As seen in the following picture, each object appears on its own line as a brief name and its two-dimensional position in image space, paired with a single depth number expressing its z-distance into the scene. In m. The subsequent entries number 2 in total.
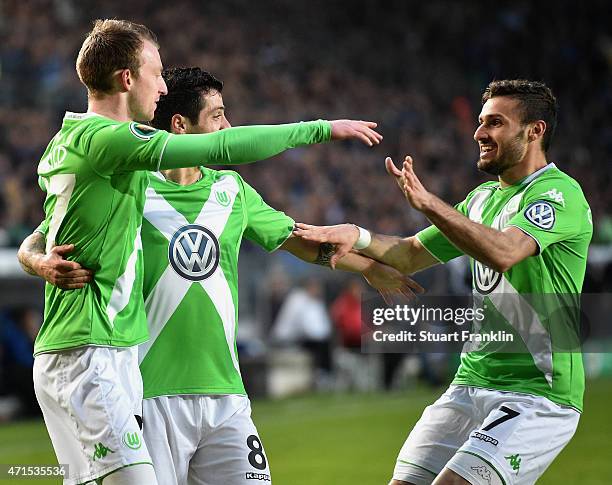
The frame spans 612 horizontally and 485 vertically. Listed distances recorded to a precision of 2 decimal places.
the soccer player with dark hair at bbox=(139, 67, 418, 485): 9.41
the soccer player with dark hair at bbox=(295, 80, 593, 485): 9.59
